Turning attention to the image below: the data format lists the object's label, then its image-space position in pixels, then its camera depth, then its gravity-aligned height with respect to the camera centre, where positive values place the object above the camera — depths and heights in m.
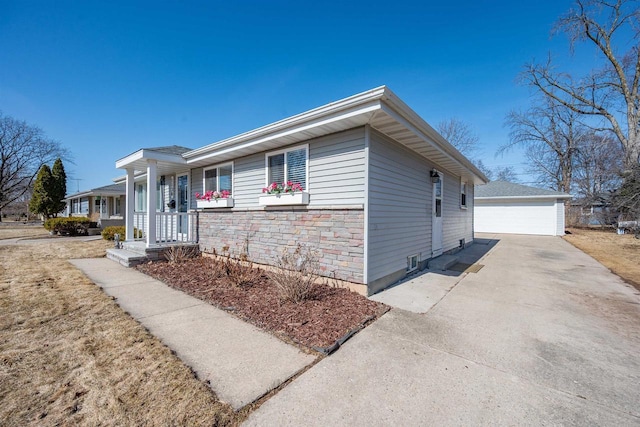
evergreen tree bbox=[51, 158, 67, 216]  19.15 +1.81
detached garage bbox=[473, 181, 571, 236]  15.50 +0.28
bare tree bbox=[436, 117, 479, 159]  23.19 +7.32
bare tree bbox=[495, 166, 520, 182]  29.89 +4.88
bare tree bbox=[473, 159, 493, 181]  27.33 +5.31
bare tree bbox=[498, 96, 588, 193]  21.62 +6.73
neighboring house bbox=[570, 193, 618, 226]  14.40 +0.14
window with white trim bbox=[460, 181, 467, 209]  9.95 +0.77
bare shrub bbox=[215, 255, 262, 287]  4.87 -1.25
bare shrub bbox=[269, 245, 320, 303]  3.87 -1.02
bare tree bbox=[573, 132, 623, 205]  16.81 +3.93
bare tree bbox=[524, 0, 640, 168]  14.08 +8.95
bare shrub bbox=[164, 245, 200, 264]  6.69 -1.13
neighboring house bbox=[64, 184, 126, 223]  20.23 +0.85
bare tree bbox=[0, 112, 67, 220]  25.28 +5.78
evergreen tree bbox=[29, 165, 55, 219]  18.66 +1.23
